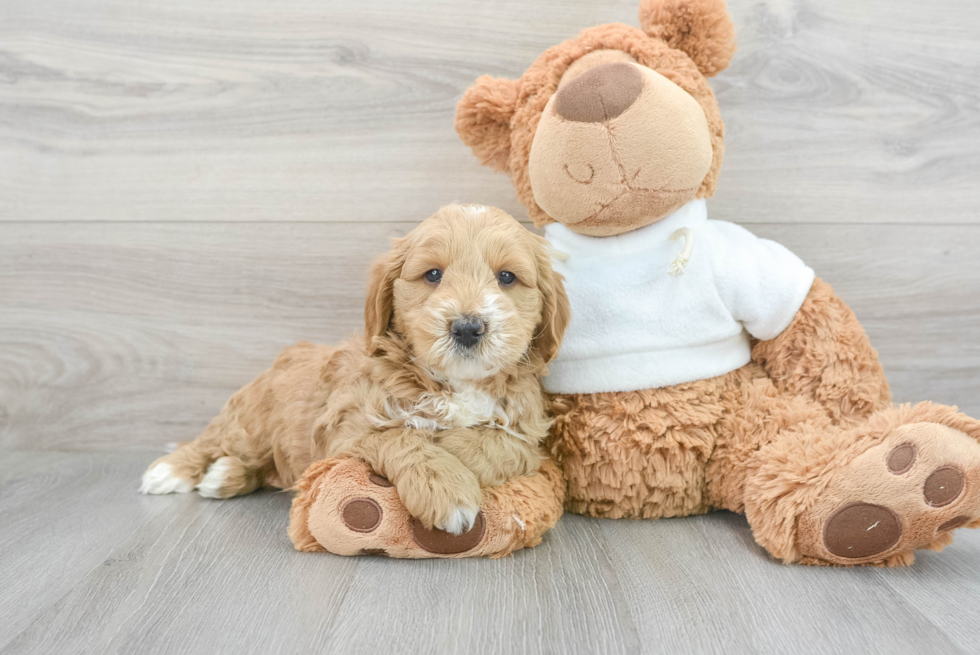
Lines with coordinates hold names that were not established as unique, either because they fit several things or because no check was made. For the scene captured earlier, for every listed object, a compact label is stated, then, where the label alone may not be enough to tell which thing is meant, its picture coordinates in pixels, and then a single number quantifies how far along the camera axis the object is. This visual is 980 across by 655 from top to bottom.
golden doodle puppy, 0.64
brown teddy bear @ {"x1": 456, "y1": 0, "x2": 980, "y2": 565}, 0.67
